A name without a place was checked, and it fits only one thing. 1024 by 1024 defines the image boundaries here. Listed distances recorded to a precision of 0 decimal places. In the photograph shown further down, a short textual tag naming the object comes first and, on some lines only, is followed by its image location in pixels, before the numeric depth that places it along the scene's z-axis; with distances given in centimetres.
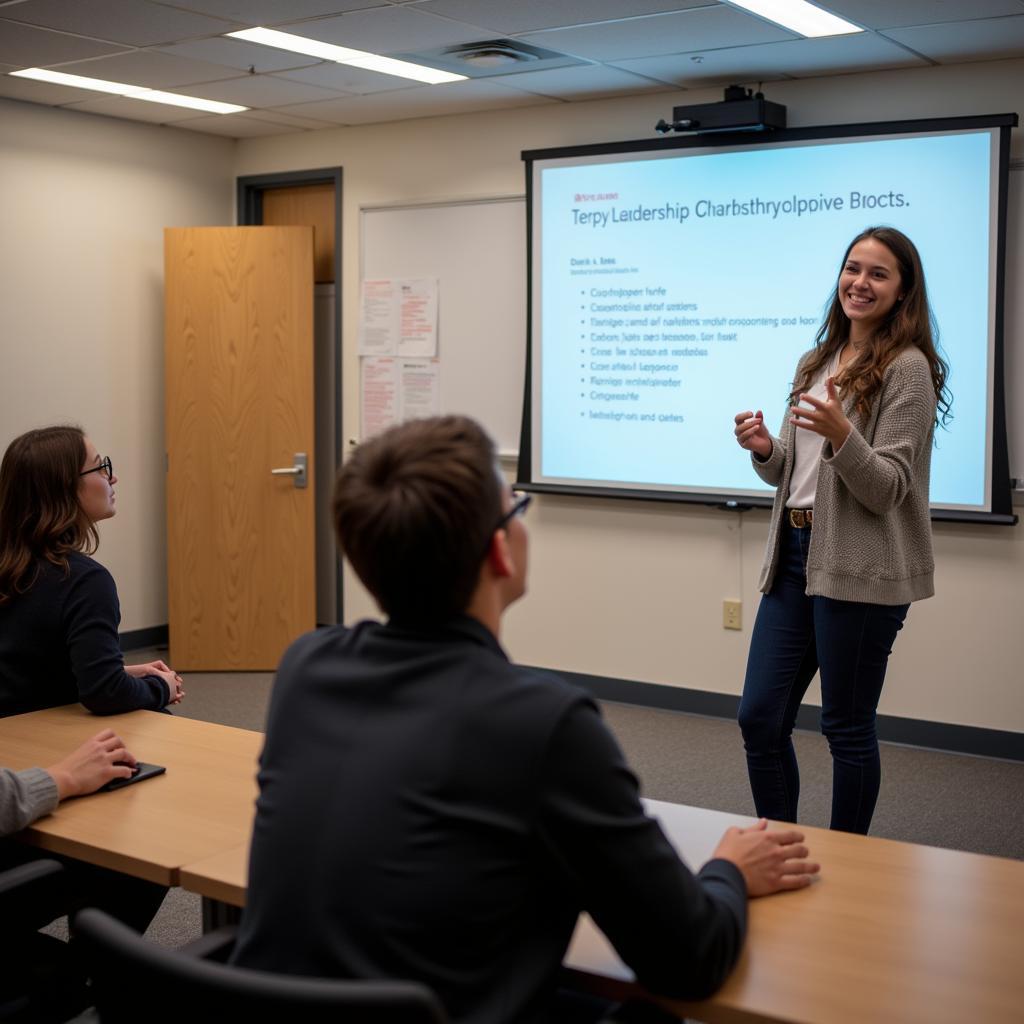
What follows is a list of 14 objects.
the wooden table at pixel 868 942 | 131
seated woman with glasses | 241
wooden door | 603
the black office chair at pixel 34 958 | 175
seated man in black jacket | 122
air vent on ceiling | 447
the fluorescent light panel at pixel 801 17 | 383
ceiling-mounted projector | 463
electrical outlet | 508
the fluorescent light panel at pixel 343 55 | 437
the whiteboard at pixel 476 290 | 561
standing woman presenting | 282
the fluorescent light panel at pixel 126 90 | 506
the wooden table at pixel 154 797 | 177
